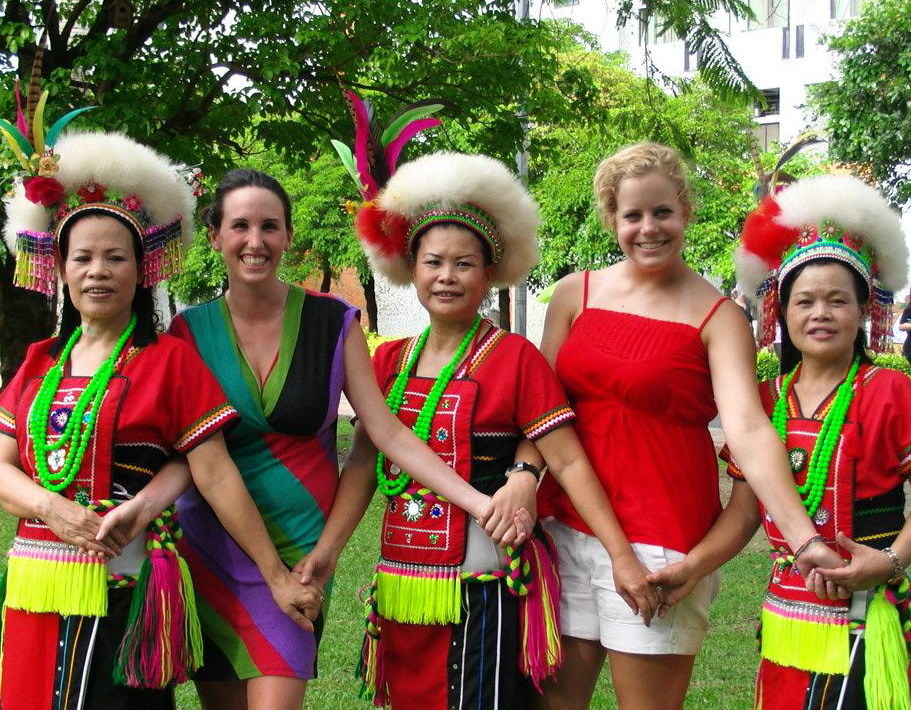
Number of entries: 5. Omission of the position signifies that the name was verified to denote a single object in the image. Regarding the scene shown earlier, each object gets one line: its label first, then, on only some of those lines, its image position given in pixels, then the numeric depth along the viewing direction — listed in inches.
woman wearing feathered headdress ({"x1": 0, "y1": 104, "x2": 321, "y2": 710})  105.6
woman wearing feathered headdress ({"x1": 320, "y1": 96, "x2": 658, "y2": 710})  115.1
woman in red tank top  113.9
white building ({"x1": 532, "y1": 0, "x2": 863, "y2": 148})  952.9
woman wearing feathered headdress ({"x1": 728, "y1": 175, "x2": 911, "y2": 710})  105.8
